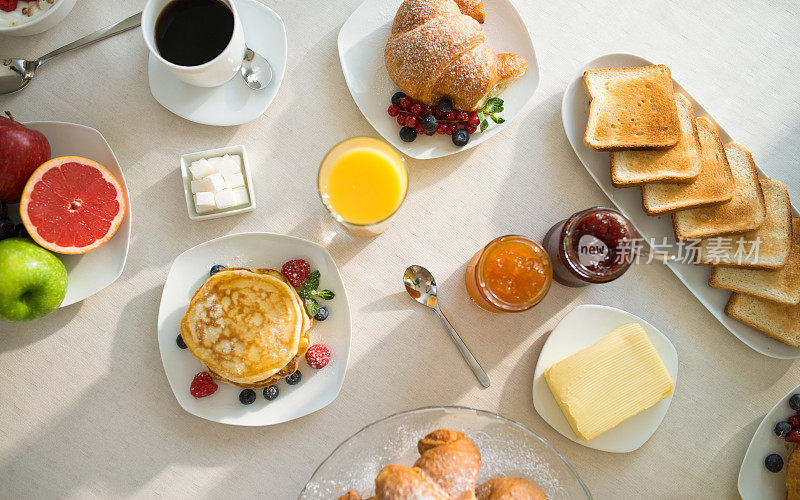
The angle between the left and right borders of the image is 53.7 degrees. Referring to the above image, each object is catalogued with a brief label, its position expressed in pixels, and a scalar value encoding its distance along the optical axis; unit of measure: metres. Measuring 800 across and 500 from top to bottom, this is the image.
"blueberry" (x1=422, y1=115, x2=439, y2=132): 0.75
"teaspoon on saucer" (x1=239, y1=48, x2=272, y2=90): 0.77
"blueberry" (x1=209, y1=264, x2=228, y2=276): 0.75
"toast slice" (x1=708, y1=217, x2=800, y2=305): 0.78
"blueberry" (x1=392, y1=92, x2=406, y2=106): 0.77
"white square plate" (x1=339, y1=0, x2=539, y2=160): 0.77
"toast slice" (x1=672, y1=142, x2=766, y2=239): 0.78
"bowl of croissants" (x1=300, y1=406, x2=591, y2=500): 0.64
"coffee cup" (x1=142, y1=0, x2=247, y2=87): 0.72
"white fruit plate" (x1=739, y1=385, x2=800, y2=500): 0.77
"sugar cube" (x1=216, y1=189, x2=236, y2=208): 0.75
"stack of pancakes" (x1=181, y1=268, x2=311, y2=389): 0.72
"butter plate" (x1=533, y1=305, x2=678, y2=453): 0.76
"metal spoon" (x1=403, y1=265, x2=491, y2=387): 0.77
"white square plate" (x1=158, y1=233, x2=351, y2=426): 0.75
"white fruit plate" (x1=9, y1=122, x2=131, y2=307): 0.76
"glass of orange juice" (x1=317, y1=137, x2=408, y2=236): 0.73
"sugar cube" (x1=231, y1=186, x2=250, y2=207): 0.76
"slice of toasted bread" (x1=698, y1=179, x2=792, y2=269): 0.78
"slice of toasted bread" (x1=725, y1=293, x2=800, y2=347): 0.78
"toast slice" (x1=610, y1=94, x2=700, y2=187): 0.78
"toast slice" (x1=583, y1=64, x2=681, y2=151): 0.78
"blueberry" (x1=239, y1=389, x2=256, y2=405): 0.74
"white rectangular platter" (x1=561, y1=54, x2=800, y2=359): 0.78
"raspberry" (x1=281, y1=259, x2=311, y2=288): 0.75
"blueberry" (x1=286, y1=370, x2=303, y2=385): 0.75
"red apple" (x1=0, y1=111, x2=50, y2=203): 0.72
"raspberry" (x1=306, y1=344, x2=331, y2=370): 0.74
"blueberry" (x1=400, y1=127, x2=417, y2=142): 0.76
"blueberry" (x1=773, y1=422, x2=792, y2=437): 0.76
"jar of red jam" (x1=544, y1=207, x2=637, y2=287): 0.72
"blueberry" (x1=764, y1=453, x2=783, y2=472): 0.77
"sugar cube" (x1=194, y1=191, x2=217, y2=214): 0.74
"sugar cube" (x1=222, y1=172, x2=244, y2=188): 0.76
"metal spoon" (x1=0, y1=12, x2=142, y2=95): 0.77
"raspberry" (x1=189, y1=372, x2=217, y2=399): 0.74
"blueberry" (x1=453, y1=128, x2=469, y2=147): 0.76
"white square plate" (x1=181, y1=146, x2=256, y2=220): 0.76
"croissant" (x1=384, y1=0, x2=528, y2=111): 0.73
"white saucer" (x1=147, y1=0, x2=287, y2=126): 0.77
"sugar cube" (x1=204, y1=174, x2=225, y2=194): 0.74
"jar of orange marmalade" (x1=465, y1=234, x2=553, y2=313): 0.73
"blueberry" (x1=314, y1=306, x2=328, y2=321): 0.75
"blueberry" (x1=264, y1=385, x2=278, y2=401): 0.74
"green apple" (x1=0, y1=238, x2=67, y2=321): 0.70
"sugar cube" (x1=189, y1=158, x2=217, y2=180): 0.75
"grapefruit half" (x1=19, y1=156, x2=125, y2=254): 0.73
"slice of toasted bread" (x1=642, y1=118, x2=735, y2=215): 0.78
